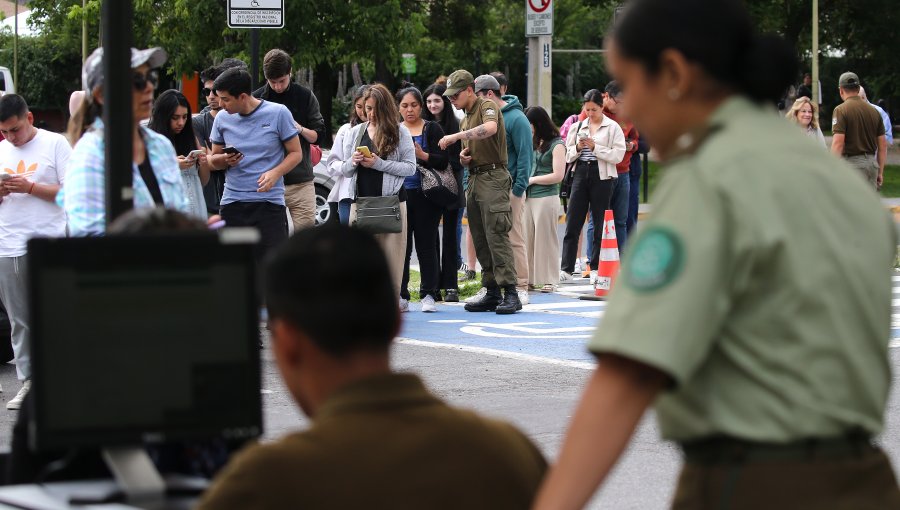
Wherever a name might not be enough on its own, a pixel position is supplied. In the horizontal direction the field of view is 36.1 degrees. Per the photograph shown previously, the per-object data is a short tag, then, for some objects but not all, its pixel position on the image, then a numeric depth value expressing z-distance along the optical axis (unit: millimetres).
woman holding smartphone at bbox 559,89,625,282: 13383
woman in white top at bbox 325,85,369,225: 10992
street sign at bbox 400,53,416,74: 34812
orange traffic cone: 12547
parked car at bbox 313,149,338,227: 17688
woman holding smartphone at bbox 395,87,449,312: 11430
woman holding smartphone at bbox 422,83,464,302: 11812
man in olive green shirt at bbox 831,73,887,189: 15367
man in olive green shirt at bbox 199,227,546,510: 2129
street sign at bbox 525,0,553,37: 17391
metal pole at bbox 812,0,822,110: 36281
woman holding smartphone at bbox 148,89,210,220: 8820
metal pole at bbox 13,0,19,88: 53438
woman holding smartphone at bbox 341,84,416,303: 10758
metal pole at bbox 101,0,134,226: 3580
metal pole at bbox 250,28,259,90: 11289
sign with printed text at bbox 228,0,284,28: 11406
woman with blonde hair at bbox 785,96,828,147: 15227
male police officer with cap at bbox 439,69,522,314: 11273
